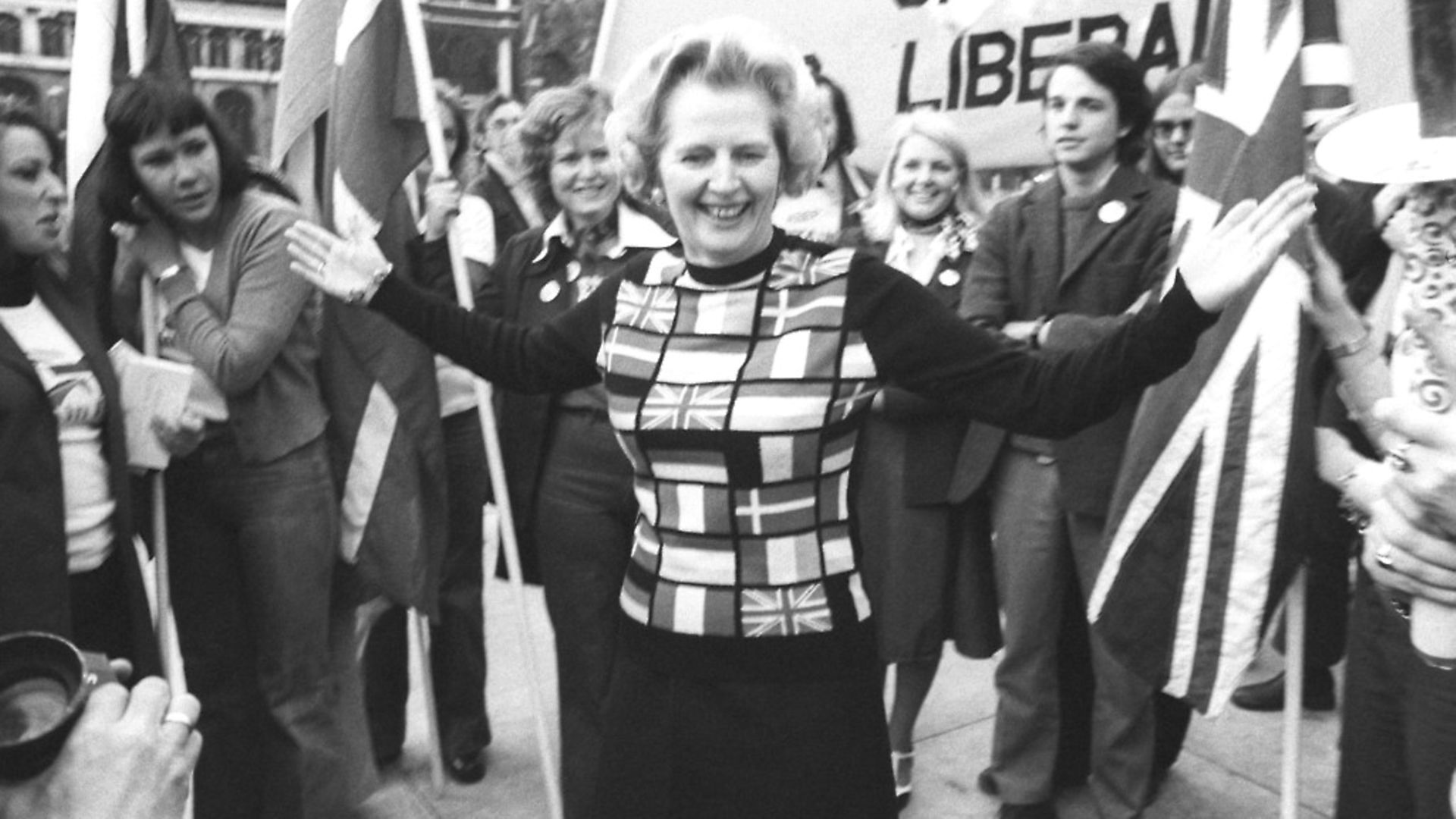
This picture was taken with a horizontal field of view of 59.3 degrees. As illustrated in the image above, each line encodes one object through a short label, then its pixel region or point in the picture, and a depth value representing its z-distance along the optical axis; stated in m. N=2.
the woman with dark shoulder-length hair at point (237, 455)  2.98
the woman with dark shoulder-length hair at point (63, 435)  2.45
